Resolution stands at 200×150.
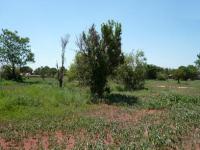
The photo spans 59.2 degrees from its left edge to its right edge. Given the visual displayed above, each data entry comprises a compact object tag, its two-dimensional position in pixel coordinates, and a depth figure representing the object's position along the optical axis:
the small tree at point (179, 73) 34.61
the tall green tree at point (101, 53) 13.85
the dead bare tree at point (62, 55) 21.79
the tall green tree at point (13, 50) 28.93
